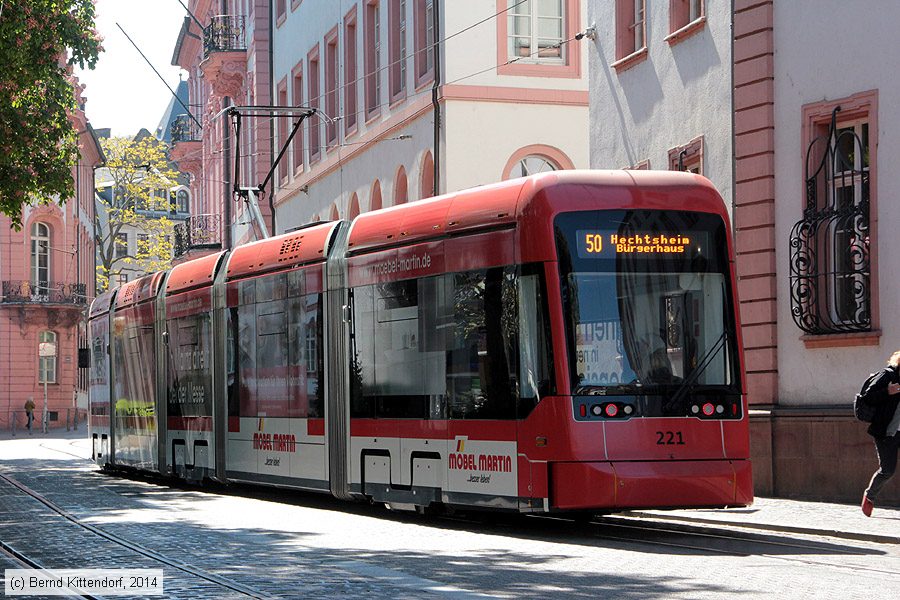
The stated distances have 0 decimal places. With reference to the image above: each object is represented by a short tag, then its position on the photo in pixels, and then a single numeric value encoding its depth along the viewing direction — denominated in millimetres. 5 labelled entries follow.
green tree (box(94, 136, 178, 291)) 75562
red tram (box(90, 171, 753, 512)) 14703
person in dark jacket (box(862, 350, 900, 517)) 16156
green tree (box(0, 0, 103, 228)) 27891
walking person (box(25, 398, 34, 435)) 65562
